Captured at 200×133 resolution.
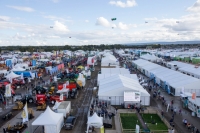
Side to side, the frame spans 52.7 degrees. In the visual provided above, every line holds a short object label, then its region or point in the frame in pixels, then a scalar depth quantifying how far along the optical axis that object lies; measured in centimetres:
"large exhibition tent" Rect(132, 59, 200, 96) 2727
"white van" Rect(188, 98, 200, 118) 2048
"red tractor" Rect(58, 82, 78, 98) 2661
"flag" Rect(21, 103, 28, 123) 1628
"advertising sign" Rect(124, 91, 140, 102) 2273
